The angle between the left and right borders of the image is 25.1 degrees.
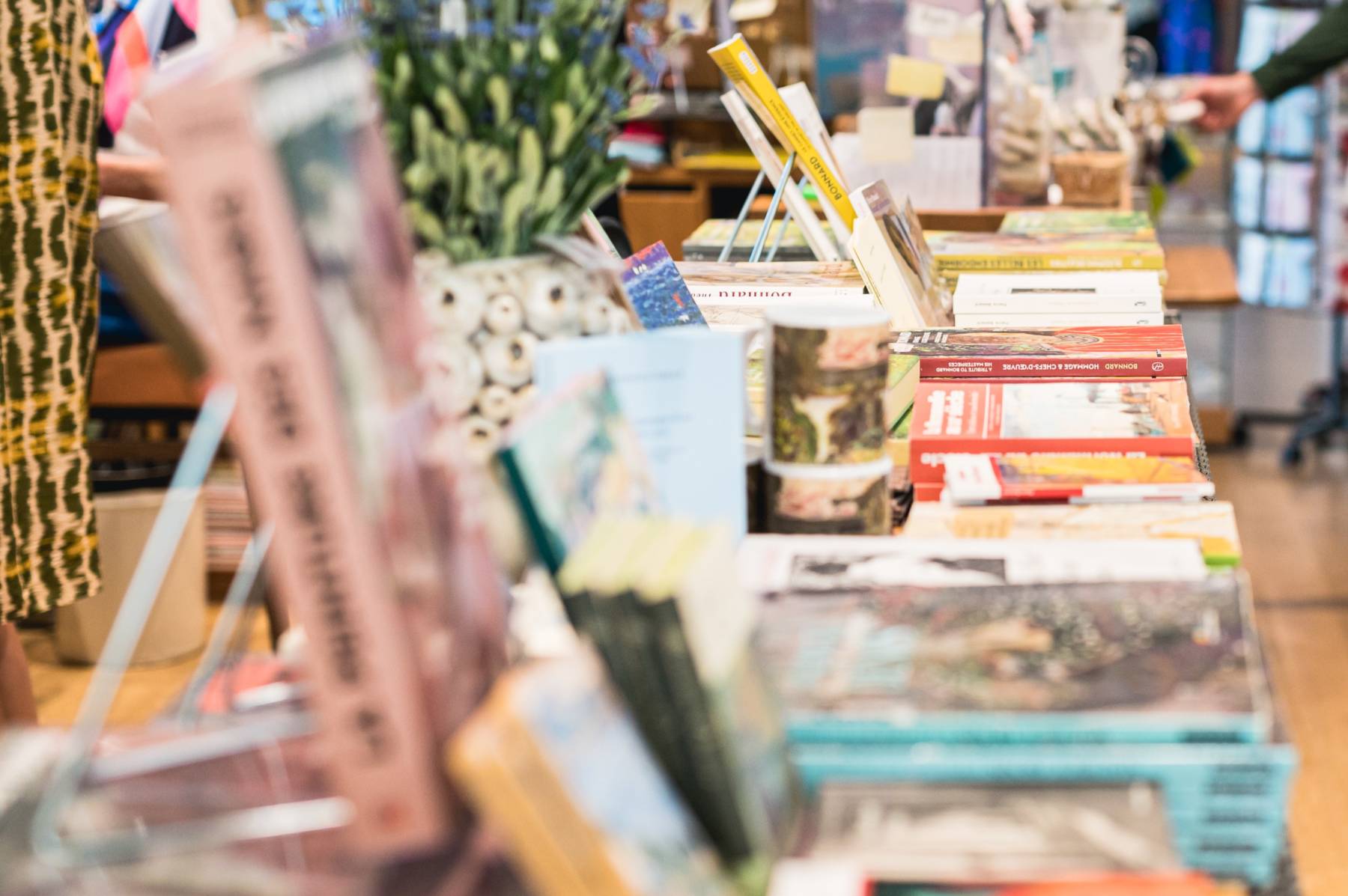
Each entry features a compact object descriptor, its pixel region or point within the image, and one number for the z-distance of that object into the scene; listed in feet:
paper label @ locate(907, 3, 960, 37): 11.95
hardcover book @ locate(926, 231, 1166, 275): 8.78
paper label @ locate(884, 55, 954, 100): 11.82
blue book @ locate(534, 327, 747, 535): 5.62
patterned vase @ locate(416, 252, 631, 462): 5.64
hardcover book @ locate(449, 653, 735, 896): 4.45
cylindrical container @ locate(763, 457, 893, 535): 5.90
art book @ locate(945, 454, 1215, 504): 6.12
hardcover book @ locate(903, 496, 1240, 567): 5.82
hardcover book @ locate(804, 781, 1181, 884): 4.72
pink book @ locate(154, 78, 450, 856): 4.49
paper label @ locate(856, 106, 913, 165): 11.92
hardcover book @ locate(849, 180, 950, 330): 7.73
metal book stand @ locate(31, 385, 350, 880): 4.69
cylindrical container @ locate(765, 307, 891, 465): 5.81
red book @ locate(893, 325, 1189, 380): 6.99
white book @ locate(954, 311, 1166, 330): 7.84
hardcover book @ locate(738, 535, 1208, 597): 5.48
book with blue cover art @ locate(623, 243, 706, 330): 6.78
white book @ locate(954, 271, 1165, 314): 7.91
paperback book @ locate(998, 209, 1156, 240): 10.11
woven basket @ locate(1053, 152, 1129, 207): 12.25
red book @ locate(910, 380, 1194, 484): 6.37
